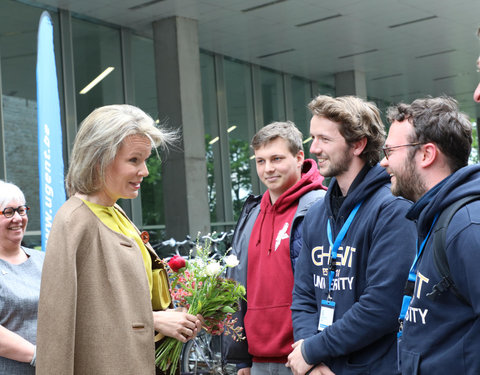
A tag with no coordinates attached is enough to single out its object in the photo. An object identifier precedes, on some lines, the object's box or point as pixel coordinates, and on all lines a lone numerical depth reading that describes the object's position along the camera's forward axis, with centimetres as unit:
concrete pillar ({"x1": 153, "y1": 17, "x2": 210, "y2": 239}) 1170
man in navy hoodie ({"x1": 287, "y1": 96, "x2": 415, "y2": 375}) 260
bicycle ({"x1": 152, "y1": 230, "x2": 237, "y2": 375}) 625
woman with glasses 295
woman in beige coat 223
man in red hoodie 342
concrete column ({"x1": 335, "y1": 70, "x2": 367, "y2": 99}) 1708
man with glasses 192
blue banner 523
